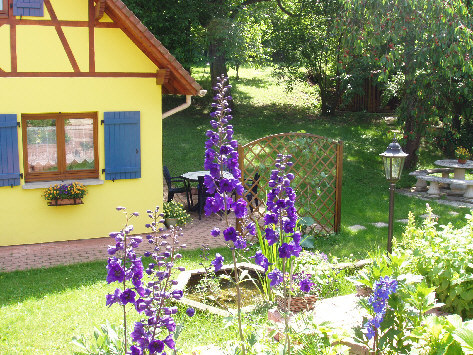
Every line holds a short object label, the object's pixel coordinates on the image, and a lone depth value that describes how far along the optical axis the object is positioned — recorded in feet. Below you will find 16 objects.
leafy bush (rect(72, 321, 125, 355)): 13.28
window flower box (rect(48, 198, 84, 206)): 31.67
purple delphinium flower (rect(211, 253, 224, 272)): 13.29
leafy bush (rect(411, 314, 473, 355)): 13.00
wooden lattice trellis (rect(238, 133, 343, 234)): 32.35
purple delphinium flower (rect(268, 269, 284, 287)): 13.65
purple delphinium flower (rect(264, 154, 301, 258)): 13.09
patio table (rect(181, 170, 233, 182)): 38.27
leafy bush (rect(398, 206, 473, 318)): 18.85
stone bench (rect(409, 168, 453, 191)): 45.00
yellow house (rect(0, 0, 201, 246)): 31.01
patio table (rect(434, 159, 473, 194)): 43.47
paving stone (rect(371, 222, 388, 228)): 35.17
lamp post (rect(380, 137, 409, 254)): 22.49
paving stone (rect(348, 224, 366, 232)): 34.39
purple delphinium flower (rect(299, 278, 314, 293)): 15.53
